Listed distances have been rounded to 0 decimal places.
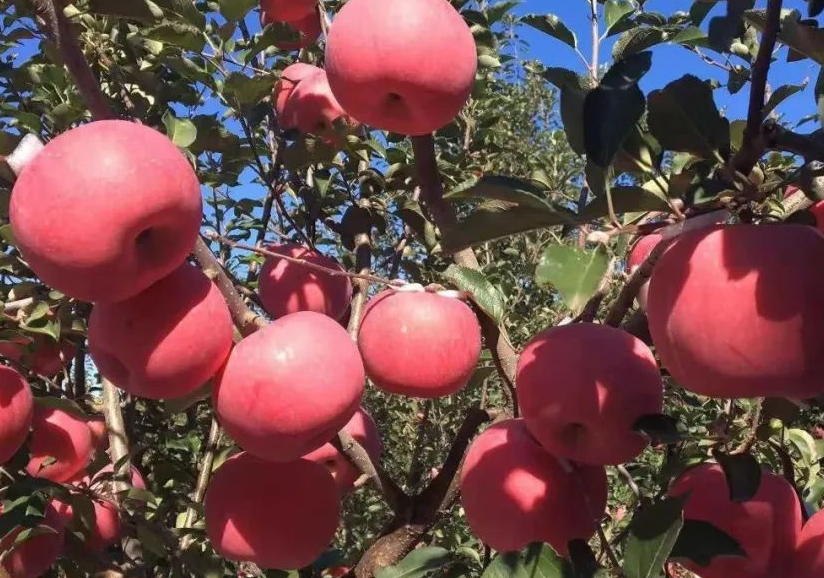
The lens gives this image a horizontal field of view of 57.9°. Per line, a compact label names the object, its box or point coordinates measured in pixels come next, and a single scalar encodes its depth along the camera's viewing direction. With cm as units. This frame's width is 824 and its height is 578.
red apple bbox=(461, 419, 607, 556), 101
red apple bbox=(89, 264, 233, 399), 96
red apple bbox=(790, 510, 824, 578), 100
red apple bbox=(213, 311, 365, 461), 100
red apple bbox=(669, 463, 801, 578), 100
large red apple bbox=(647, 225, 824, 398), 72
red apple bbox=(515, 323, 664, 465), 92
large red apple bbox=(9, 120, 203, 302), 85
